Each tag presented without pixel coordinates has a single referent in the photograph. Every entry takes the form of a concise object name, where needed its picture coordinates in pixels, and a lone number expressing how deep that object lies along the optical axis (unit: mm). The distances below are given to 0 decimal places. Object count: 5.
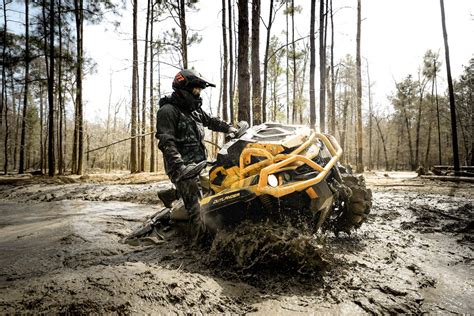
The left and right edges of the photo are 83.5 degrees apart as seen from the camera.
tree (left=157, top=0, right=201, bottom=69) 13258
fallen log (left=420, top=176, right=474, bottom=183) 10802
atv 2658
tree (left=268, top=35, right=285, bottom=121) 21319
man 3279
